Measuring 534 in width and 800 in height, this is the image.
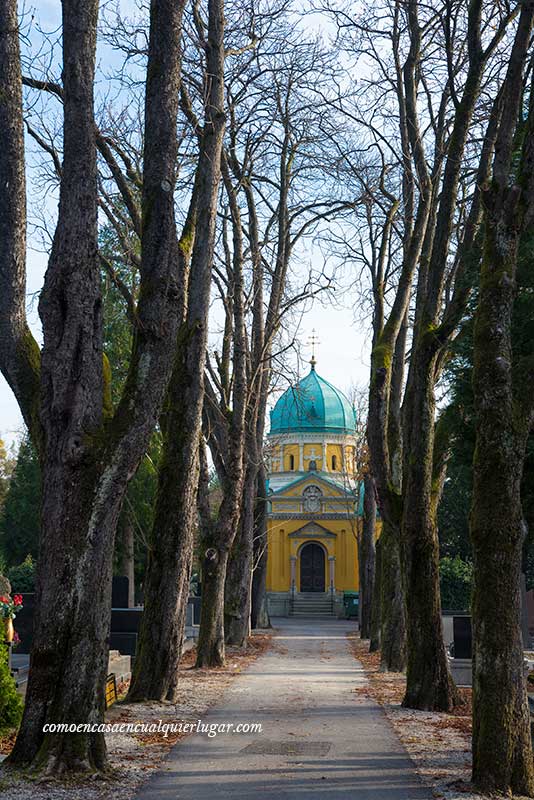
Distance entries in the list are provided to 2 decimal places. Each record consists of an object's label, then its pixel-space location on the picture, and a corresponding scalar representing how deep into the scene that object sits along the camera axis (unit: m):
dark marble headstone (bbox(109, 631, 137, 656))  19.86
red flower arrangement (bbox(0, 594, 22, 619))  11.36
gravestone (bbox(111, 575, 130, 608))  27.17
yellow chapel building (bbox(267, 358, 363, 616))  62.53
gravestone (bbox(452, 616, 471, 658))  18.14
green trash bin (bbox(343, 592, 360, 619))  56.20
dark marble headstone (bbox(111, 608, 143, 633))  20.39
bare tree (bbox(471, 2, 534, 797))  7.50
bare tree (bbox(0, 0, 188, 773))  7.68
